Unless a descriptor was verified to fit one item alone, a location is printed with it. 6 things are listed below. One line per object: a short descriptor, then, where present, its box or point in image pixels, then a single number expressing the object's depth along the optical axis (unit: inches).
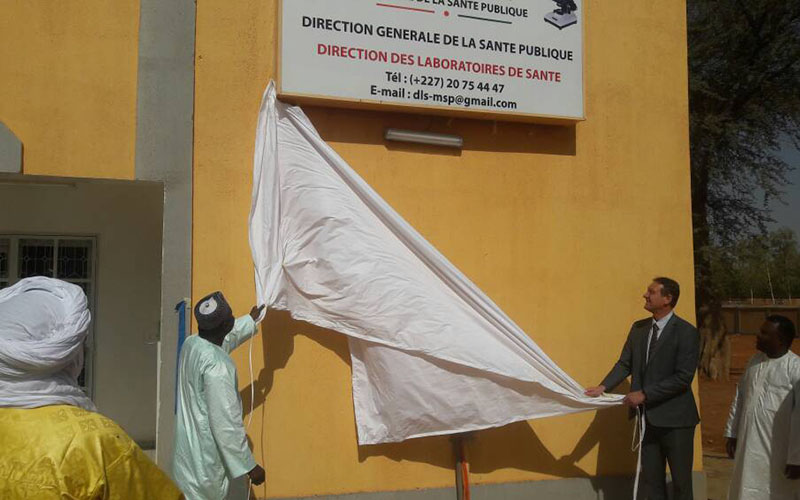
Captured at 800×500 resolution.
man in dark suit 216.8
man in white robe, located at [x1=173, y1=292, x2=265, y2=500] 171.9
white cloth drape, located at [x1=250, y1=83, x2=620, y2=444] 209.0
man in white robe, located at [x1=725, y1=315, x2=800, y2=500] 216.8
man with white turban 80.4
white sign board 217.5
